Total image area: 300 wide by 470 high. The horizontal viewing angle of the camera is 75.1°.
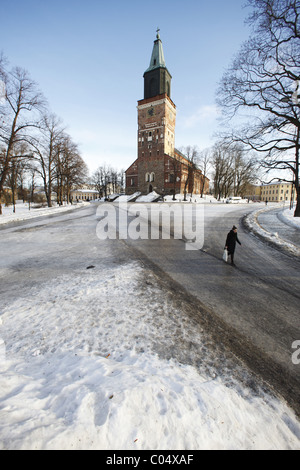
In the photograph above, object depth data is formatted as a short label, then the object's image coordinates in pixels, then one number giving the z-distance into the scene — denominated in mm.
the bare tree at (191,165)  53906
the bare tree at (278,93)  11453
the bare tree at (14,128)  18875
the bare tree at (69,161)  31375
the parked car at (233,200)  49281
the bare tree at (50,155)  29598
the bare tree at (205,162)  58444
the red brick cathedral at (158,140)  51250
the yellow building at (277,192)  105375
